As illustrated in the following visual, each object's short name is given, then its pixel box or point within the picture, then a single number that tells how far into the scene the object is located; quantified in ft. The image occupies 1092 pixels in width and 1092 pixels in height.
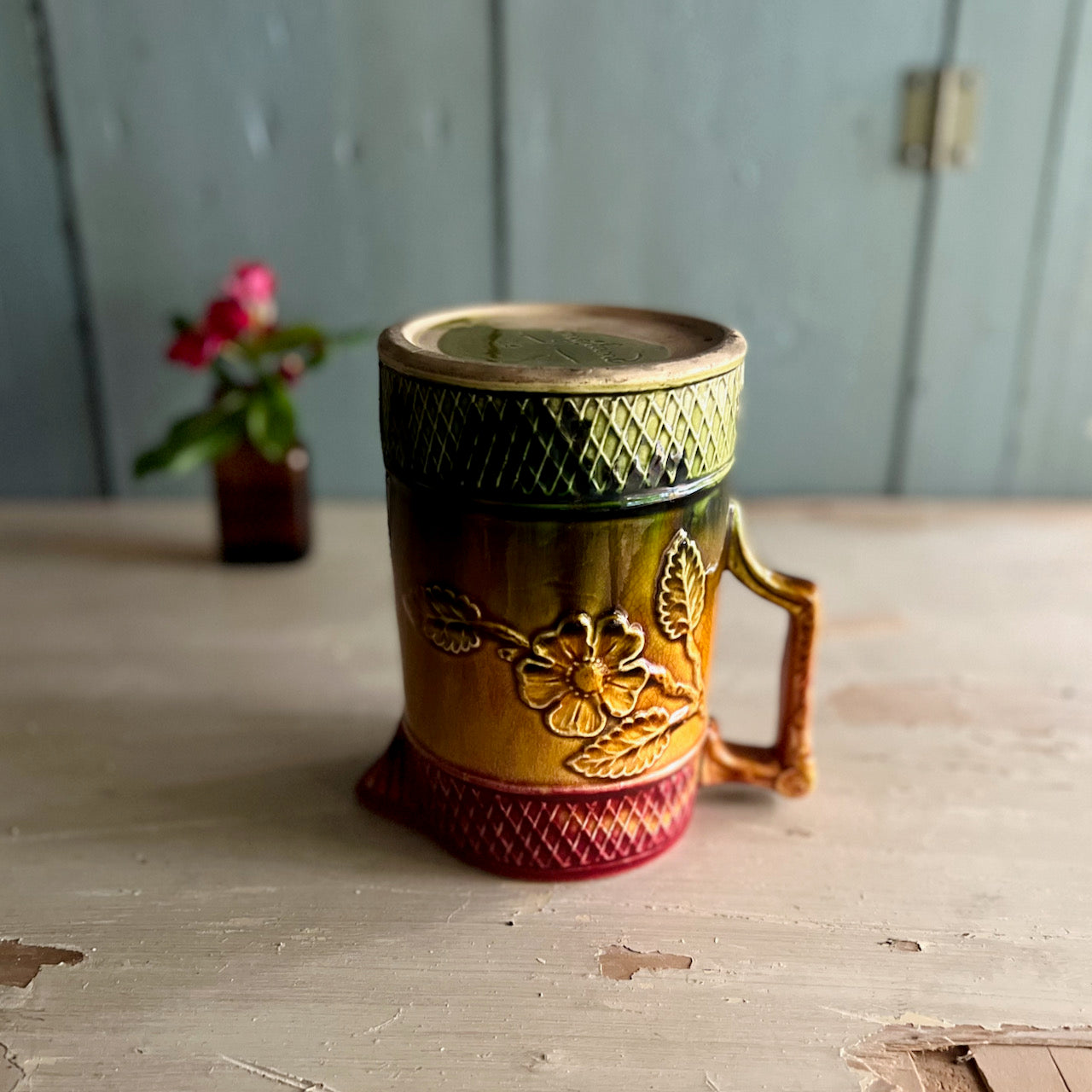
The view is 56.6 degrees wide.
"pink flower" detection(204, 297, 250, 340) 3.22
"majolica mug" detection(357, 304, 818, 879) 1.53
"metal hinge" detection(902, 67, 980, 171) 3.49
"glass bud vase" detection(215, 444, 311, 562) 3.28
